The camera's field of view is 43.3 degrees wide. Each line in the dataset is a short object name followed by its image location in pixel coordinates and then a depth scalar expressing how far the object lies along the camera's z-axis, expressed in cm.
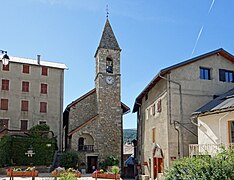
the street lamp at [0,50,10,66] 1154
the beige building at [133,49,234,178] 2253
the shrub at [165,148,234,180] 1191
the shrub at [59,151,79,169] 2999
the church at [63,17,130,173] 3234
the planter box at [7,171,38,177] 2194
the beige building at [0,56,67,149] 3434
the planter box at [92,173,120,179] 2316
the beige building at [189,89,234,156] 1788
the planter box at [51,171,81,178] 1989
